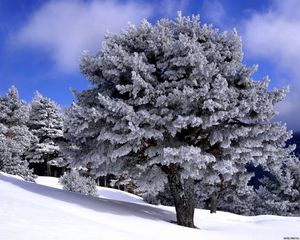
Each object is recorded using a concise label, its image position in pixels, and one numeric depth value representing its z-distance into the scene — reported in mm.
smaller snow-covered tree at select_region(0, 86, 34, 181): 34938
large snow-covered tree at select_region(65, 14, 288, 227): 12578
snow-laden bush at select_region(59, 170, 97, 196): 31000
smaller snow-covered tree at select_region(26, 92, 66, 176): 48156
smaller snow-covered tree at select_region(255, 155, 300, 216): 41312
